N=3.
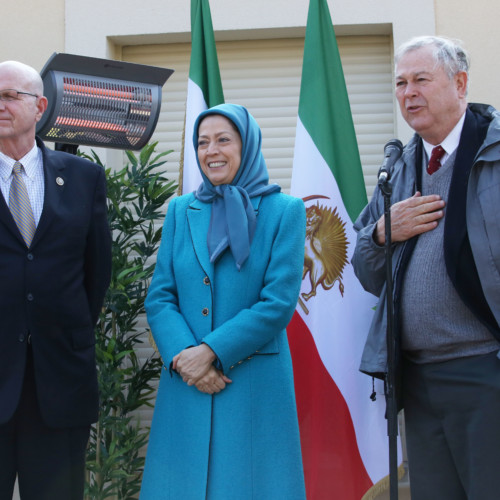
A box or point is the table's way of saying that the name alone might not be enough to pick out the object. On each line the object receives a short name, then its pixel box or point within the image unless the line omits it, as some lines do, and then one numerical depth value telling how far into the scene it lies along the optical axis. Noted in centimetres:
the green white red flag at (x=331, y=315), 351
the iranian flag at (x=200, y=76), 382
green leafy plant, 382
